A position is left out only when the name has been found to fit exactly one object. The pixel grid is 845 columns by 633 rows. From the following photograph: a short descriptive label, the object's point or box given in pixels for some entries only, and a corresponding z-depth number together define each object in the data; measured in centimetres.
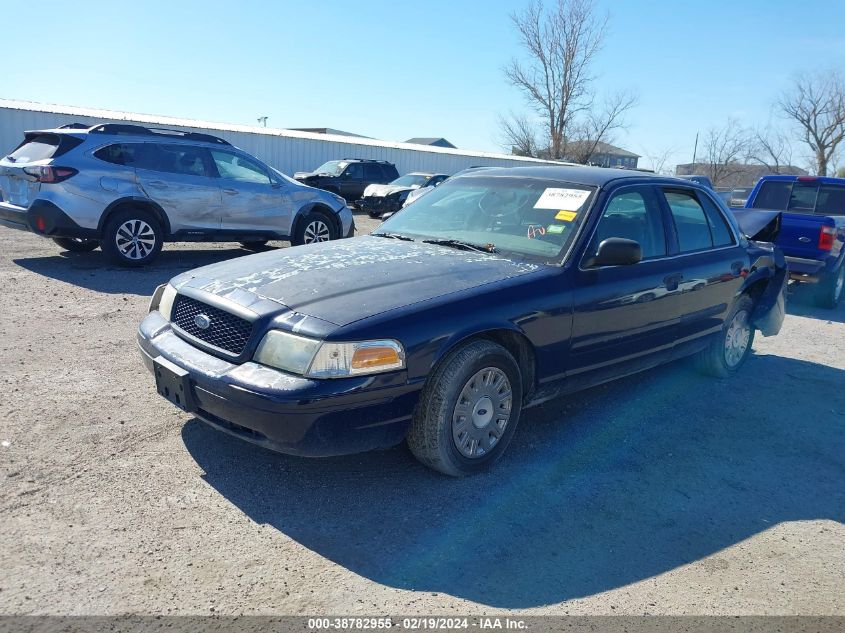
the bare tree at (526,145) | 5144
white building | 2097
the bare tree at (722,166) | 4884
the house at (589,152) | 5000
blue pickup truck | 901
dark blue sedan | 320
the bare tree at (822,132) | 4847
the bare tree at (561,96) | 4697
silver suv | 820
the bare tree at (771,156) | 4819
